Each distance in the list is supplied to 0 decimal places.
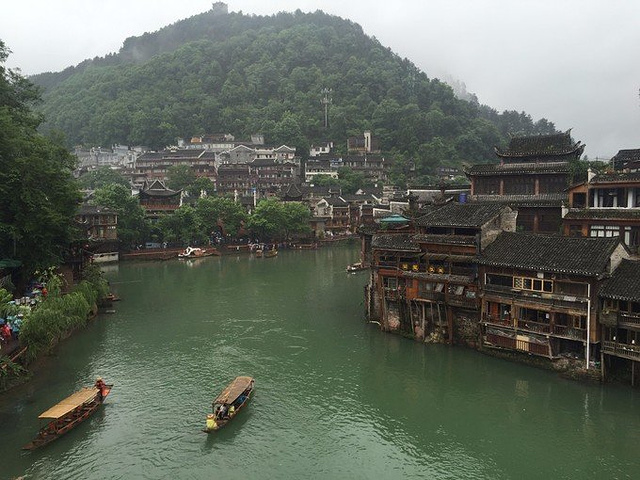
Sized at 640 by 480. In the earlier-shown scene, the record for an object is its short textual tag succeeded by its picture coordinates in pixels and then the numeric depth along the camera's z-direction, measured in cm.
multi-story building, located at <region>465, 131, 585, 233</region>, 3747
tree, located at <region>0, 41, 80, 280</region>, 3228
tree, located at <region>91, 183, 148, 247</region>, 7031
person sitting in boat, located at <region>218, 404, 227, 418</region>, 2107
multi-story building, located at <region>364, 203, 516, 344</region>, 2898
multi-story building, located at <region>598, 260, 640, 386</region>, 2227
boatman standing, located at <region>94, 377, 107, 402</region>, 2291
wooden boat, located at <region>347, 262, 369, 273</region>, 5834
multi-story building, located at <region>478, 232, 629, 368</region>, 2377
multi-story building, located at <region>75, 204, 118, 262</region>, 6588
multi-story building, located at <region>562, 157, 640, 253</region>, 3022
